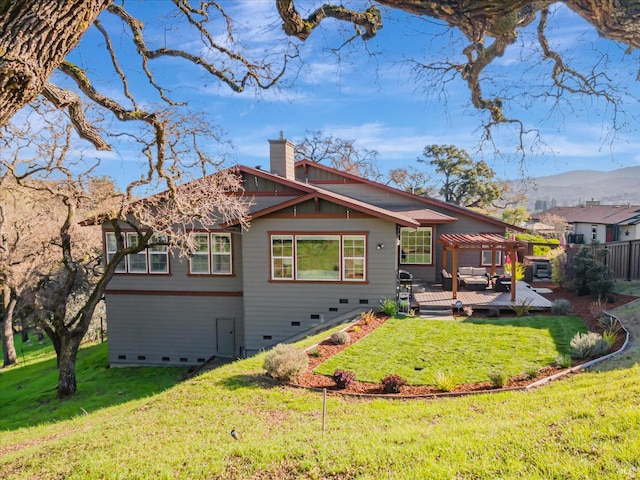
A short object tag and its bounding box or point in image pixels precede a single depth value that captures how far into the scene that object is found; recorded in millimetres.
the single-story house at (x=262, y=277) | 13203
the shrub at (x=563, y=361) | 8070
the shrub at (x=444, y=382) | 7566
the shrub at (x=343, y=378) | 8086
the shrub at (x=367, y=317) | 12167
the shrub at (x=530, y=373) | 7754
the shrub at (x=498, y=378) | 7415
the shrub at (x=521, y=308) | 12413
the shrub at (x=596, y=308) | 11581
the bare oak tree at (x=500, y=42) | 4137
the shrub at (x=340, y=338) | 10586
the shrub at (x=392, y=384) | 7734
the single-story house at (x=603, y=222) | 38781
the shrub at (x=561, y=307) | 12242
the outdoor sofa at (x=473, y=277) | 15359
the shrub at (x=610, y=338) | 8886
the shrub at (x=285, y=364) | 8438
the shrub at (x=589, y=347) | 8461
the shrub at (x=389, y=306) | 12750
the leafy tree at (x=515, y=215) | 42150
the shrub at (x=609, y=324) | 9753
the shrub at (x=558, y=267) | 16220
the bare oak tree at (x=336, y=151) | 38072
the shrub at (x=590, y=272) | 13771
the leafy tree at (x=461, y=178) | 39625
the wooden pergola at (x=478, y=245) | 13125
